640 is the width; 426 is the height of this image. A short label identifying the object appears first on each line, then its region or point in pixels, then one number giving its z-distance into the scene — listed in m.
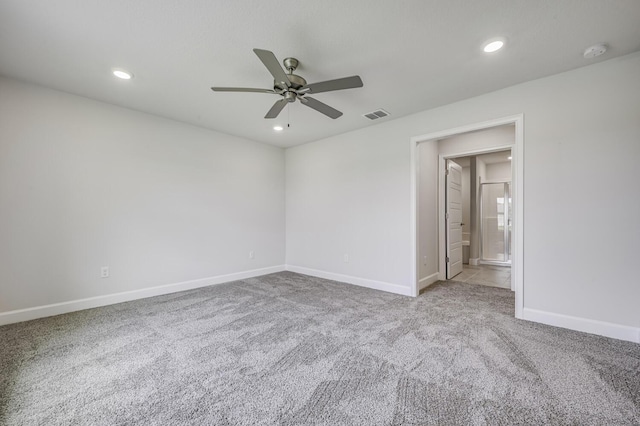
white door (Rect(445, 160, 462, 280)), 4.94
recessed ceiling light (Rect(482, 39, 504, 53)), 2.22
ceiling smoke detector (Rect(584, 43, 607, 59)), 2.28
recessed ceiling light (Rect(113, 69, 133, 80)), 2.69
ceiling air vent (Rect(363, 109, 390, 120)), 3.71
